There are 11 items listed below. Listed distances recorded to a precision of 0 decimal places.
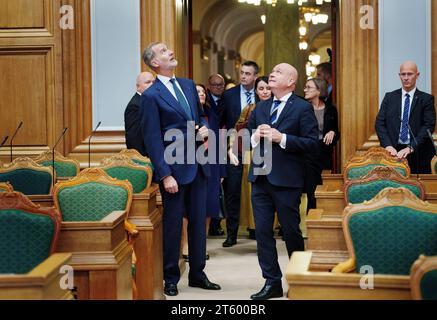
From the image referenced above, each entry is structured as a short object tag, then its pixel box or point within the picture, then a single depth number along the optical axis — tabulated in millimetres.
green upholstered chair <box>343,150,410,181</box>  5672
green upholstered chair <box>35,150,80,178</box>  6547
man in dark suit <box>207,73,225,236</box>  8102
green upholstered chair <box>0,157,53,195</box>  5930
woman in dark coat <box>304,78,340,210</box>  7430
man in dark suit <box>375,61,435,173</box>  6867
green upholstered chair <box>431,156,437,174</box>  6223
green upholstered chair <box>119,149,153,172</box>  5941
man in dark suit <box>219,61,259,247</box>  7329
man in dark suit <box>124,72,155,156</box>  6668
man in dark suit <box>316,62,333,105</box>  8758
